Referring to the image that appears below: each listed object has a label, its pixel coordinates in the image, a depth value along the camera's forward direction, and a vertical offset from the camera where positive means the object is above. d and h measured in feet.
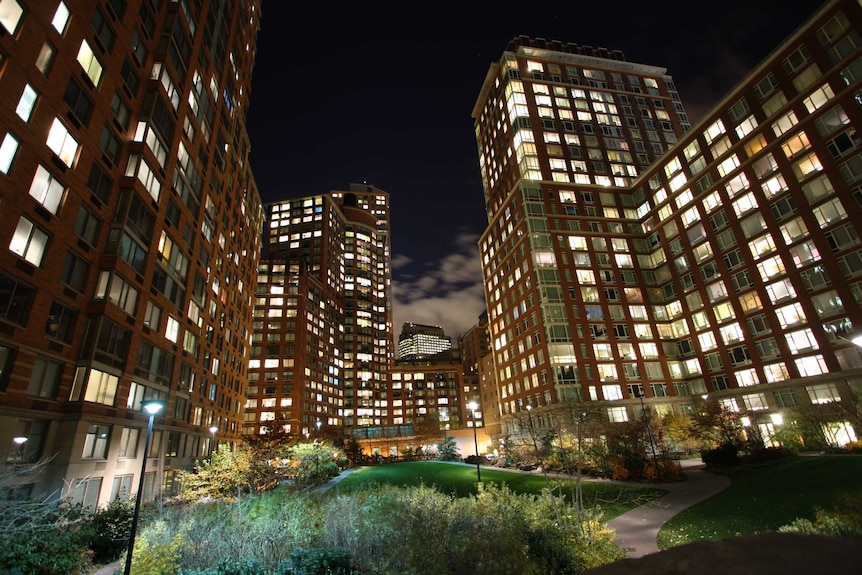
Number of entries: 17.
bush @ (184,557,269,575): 44.27 -10.21
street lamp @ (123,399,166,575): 51.39 +7.30
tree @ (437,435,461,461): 299.58 -3.50
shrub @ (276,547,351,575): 43.91 -10.31
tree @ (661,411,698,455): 184.19 -1.56
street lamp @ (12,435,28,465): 65.90 +5.05
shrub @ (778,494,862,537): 41.42 -9.94
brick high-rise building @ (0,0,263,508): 75.36 +51.30
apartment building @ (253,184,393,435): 347.36 +125.82
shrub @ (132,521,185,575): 45.52 -9.01
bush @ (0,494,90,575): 45.39 -7.68
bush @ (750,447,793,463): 110.73 -7.89
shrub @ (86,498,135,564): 65.82 -8.91
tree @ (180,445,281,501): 111.14 -3.77
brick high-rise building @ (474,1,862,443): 174.91 +94.96
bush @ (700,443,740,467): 113.91 -7.61
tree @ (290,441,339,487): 151.43 -3.18
